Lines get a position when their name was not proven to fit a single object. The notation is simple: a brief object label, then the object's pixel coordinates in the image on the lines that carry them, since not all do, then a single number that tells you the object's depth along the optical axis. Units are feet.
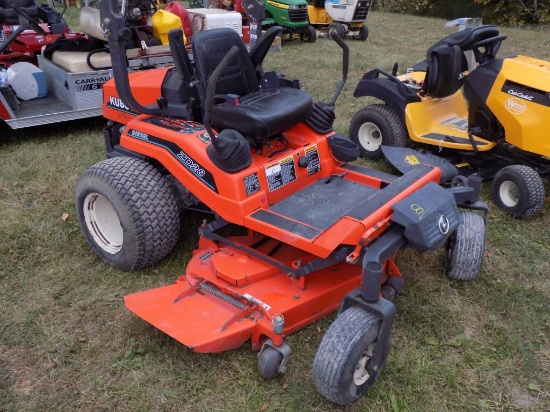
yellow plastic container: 17.92
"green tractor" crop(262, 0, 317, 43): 31.53
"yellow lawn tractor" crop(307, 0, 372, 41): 33.30
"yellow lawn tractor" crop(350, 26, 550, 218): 12.43
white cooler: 23.29
